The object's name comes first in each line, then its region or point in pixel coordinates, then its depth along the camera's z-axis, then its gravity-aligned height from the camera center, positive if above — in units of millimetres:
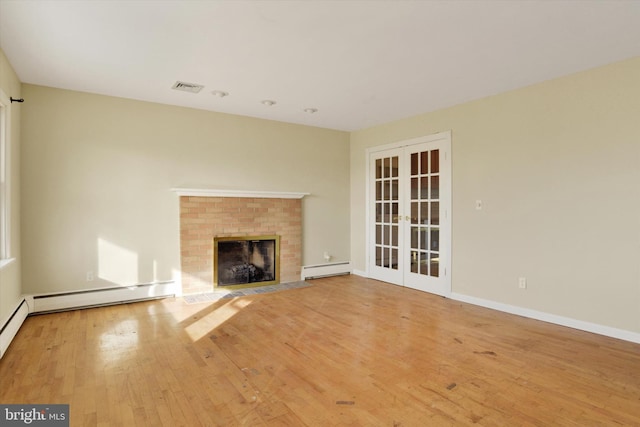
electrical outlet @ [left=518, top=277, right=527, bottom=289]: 3932 -777
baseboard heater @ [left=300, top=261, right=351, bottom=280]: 5845 -962
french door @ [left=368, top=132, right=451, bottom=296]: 4805 -16
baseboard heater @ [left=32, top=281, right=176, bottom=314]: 3969 -985
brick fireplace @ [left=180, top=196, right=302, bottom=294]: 4750 -196
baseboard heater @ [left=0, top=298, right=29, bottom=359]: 2897 -1003
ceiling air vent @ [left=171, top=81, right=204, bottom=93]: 3918 +1427
